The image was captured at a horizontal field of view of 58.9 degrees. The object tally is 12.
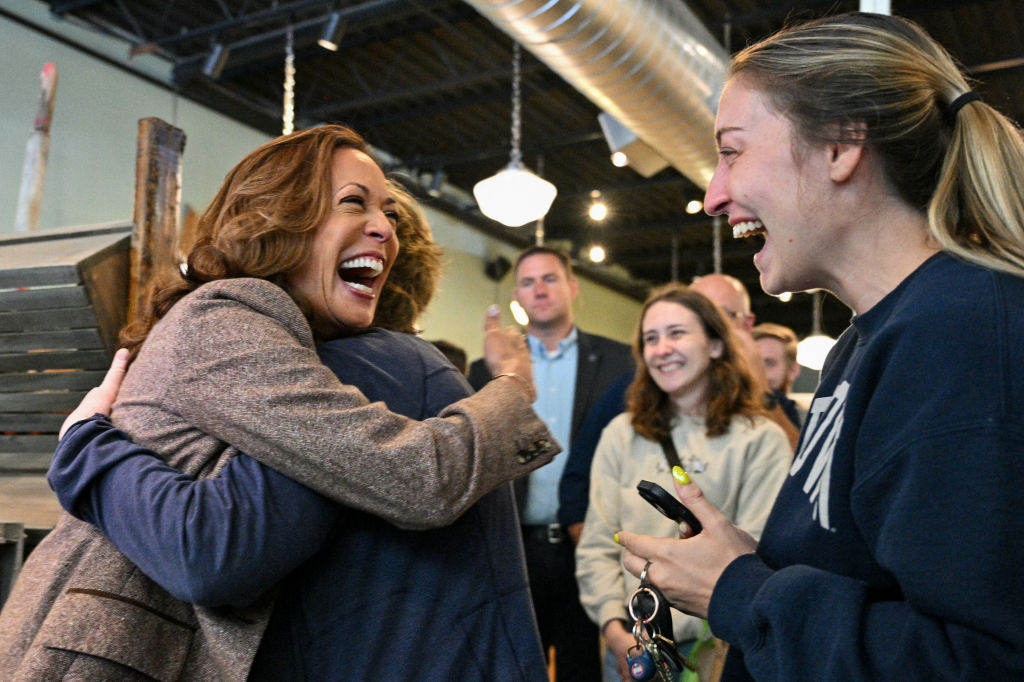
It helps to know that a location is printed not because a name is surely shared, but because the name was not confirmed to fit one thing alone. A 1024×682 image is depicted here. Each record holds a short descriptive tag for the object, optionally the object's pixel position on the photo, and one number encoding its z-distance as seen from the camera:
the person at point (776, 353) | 4.42
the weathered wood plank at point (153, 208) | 1.93
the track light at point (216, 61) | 6.59
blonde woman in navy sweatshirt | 0.74
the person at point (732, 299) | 3.71
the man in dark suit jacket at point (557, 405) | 3.16
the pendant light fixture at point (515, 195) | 5.16
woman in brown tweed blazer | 1.09
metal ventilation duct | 3.41
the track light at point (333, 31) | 5.98
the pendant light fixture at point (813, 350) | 10.11
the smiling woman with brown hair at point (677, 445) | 2.47
